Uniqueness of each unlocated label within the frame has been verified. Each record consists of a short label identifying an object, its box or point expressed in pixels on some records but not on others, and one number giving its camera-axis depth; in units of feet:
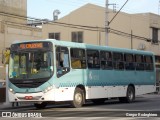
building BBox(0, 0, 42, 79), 222.69
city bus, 70.52
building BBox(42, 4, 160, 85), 189.26
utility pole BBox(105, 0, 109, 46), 119.85
